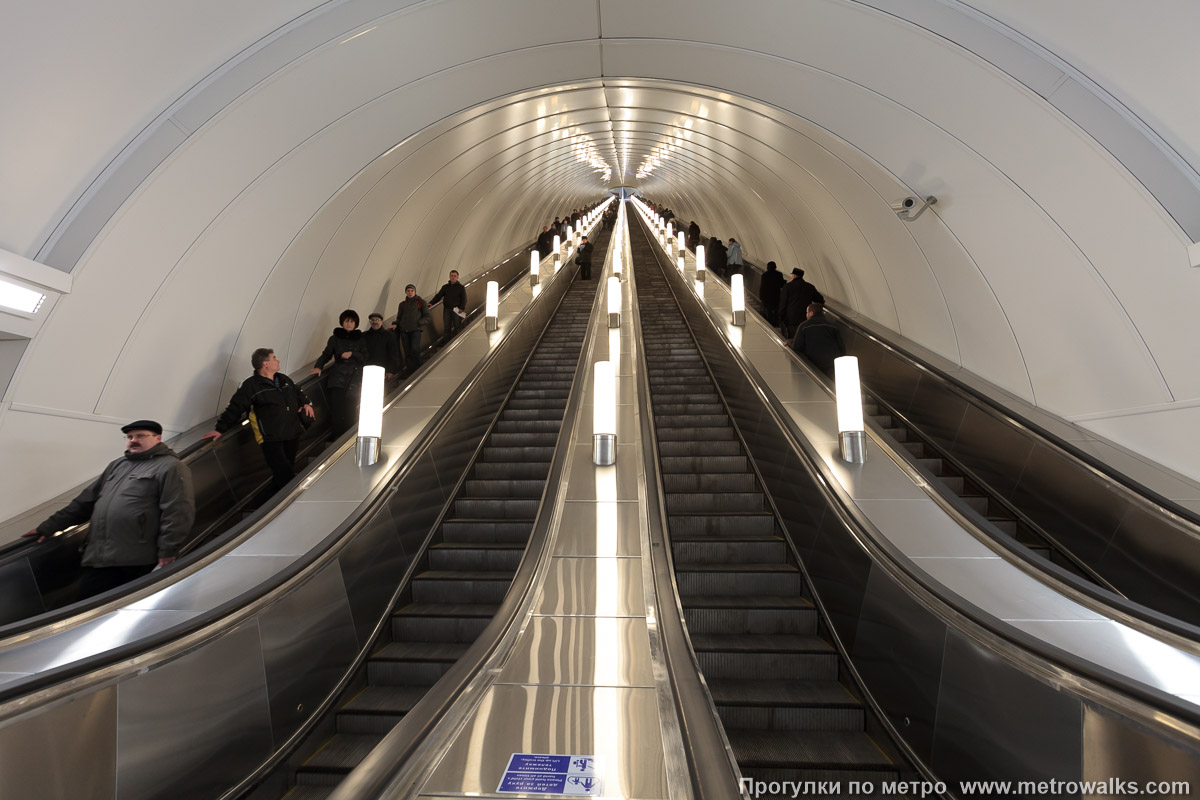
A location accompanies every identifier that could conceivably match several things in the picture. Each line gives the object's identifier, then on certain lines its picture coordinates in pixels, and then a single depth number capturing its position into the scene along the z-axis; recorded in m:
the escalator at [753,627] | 3.58
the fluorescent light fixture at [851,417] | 5.70
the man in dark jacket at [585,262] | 21.61
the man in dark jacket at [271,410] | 6.54
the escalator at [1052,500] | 4.55
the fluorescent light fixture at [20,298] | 5.11
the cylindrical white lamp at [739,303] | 11.73
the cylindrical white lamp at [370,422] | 6.10
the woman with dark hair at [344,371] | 8.23
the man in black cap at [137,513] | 4.53
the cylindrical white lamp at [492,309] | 12.09
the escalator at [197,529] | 4.49
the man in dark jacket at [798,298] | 11.87
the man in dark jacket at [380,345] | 9.93
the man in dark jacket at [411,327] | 11.73
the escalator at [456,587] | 3.86
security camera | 9.09
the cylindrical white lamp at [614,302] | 12.26
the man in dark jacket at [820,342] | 8.54
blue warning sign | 2.26
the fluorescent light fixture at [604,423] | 6.37
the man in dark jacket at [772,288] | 13.91
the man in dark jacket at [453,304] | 14.37
